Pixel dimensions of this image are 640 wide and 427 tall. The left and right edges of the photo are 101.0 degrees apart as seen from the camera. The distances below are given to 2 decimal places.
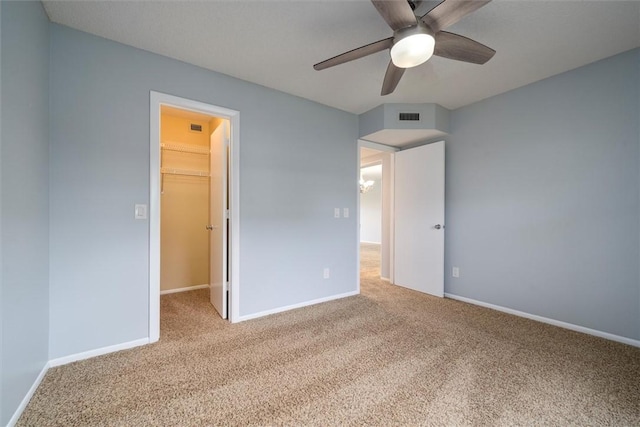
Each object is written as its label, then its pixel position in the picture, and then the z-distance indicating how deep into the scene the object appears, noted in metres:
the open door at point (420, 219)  3.41
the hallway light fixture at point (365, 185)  7.53
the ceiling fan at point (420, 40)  1.35
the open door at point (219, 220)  2.70
